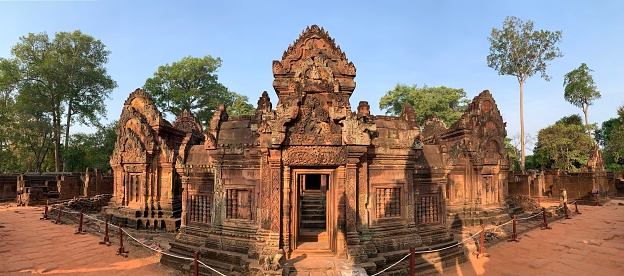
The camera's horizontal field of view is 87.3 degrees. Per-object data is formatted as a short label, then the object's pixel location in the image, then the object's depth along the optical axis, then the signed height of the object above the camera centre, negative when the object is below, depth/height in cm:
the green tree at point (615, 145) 2848 +115
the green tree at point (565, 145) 2994 +118
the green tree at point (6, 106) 2783 +465
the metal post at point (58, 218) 1494 -275
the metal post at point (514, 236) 1252 -301
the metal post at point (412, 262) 716 -228
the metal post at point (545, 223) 1431 -288
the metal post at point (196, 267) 727 -241
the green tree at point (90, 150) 3142 +80
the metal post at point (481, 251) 1021 -292
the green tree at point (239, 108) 3800 +598
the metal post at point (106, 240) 1151 -290
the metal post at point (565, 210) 1679 -272
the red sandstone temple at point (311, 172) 770 -57
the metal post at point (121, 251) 1040 -298
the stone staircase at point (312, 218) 916 -209
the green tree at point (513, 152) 3672 +67
